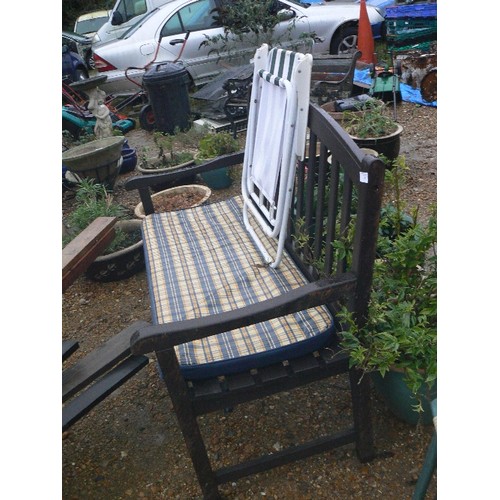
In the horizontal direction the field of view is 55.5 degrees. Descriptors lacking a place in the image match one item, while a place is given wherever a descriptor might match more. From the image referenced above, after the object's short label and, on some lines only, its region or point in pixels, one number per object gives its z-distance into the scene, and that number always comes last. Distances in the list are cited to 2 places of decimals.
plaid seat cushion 1.66
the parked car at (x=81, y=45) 10.79
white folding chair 1.85
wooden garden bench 1.46
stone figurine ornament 5.53
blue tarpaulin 6.22
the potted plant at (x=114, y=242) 3.29
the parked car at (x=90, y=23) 13.49
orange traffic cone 7.48
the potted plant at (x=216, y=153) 4.52
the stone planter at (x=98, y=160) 4.27
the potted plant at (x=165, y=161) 4.46
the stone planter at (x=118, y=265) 3.28
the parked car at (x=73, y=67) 9.02
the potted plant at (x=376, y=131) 3.94
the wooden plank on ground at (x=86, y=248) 2.34
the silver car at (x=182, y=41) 7.46
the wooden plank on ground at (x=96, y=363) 1.85
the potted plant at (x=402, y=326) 1.61
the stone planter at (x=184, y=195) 3.80
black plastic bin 6.19
